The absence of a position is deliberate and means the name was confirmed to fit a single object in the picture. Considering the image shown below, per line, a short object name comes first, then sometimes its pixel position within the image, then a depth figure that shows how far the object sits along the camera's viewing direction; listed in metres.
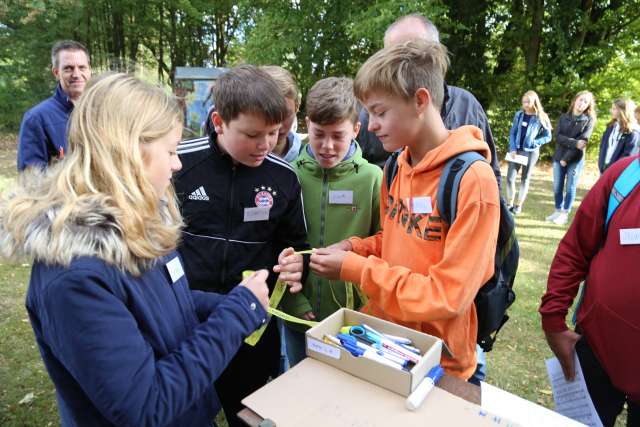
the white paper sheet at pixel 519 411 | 1.19
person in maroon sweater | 1.64
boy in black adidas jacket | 1.97
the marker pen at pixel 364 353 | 1.27
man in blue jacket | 4.10
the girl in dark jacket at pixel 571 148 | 8.23
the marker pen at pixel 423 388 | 1.18
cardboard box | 1.22
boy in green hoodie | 2.32
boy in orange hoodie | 1.46
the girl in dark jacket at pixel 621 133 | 7.88
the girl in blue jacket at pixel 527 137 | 8.63
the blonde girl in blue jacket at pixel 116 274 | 1.03
